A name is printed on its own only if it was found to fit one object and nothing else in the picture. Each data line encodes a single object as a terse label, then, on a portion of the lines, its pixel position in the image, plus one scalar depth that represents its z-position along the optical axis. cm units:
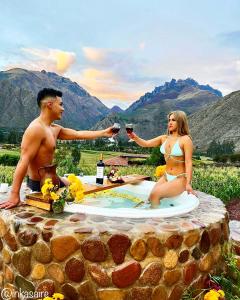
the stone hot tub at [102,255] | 245
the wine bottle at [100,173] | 382
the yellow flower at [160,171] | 417
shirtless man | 305
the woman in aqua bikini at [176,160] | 370
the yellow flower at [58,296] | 239
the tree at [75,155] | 1274
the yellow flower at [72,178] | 311
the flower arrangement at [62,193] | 283
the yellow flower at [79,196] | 300
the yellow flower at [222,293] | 276
